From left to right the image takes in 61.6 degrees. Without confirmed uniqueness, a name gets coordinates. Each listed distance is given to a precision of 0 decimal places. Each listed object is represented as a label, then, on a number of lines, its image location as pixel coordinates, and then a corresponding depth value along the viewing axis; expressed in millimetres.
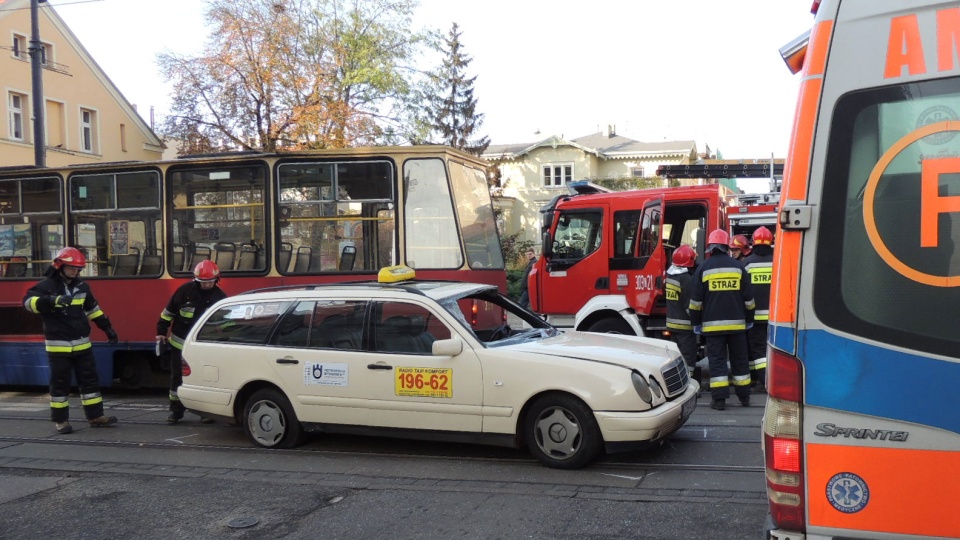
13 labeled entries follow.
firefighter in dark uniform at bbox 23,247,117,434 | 8398
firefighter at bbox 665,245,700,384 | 9383
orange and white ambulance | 2551
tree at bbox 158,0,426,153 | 26547
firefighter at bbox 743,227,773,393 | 9133
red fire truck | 10844
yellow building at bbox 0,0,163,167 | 28875
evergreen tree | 46875
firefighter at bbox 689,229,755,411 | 8336
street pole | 14000
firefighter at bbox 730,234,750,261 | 10552
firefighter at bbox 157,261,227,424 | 8797
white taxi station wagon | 6133
